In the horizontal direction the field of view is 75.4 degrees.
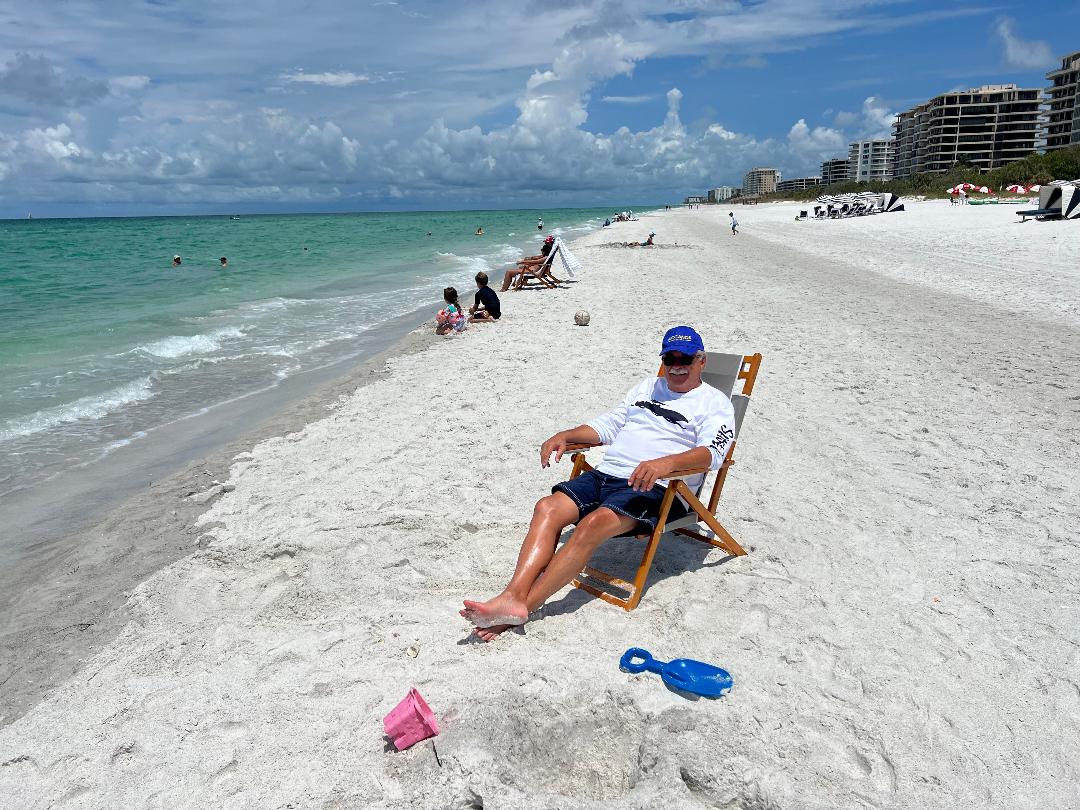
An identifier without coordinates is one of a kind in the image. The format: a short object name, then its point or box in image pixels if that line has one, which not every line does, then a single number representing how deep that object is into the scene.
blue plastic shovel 2.69
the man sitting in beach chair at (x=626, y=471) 3.15
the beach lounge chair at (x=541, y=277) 15.67
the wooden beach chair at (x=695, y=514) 3.39
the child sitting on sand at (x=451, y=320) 10.91
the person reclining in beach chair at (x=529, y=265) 15.66
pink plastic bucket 2.47
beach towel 15.88
